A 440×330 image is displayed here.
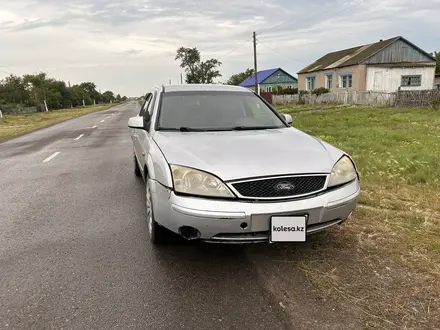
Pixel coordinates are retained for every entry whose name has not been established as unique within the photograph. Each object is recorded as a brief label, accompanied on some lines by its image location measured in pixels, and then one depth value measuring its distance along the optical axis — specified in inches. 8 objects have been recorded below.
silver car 107.0
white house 1232.8
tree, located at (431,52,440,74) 2118.6
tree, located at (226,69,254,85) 3016.7
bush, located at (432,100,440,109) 807.9
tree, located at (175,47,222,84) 2659.9
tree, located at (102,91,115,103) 5452.8
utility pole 1277.2
